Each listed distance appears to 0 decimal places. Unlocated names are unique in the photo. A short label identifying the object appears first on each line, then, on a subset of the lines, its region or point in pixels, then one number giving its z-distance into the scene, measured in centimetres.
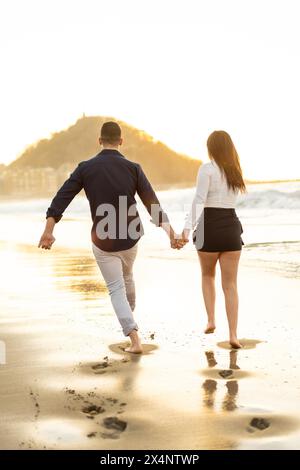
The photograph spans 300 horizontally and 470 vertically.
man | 555
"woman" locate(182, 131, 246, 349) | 590
